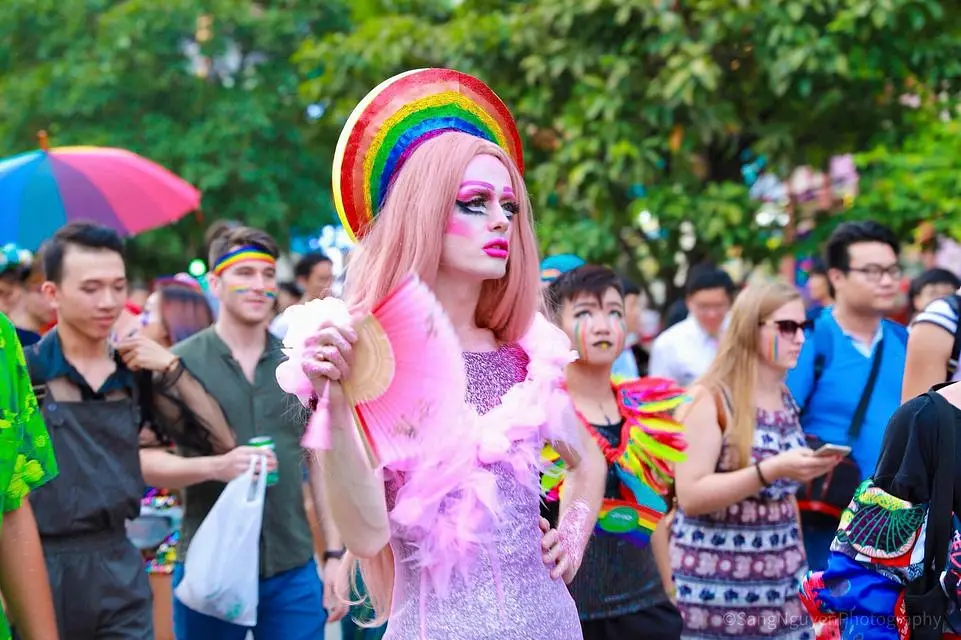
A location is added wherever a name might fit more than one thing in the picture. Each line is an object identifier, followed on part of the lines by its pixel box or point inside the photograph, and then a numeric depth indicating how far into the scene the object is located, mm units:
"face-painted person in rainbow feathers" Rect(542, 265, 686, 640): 3955
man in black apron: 3881
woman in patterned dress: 4340
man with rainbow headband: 4430
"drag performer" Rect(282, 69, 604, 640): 2436
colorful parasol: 5676
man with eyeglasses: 5078
